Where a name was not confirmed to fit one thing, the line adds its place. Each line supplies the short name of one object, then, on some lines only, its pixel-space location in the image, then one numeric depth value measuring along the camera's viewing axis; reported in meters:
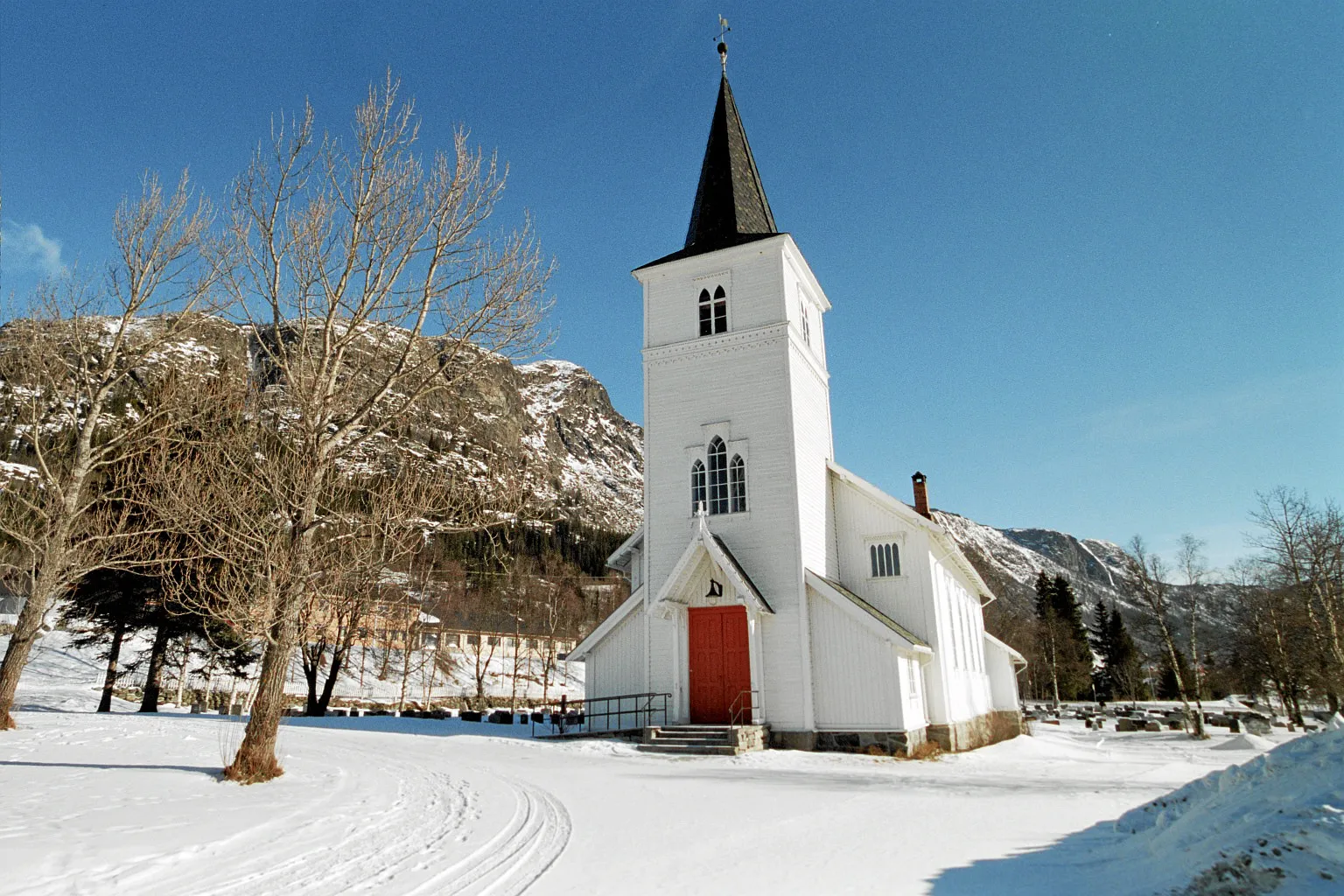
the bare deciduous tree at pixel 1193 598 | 40.51
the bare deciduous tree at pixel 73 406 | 17.52
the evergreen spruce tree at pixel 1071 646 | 75.50
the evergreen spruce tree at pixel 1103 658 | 86.62
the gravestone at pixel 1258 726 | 35.41
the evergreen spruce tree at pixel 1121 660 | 83.31
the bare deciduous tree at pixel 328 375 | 11.68
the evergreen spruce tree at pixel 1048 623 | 68.56
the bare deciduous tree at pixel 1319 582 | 32.80
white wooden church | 19.95
